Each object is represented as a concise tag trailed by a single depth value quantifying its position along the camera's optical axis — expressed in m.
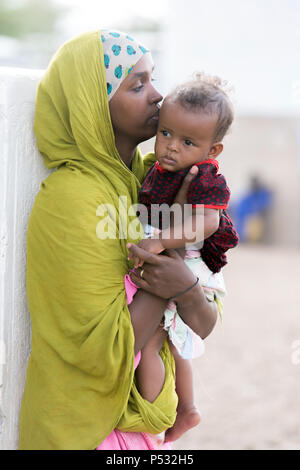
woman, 2.30
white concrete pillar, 2.52
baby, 2.35
